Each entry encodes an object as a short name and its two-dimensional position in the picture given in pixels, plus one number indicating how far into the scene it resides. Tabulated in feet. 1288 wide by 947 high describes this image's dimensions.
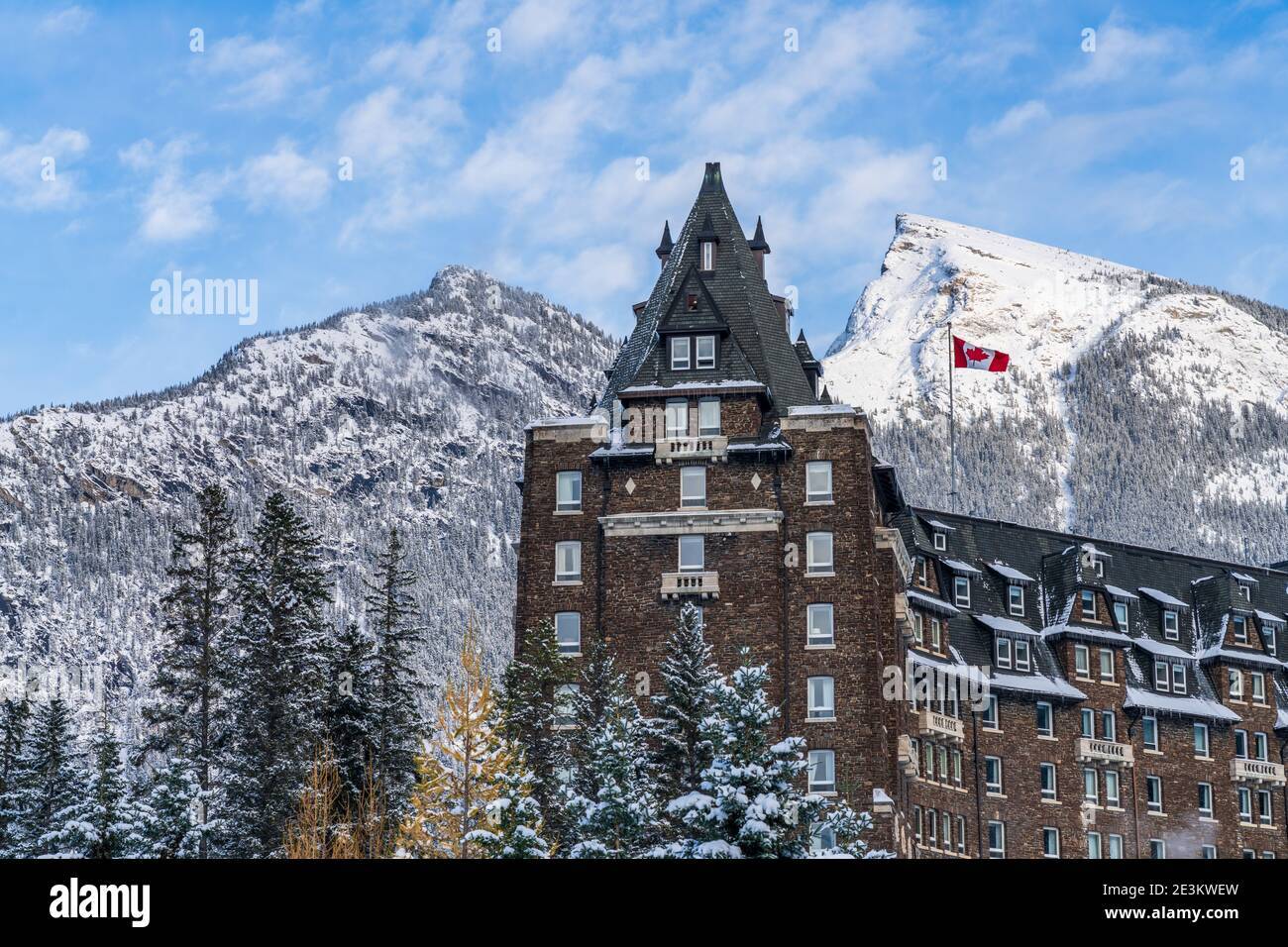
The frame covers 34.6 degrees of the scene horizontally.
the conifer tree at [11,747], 313.12
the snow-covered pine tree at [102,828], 231.91
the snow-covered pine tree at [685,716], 229.45
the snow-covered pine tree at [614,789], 206.08
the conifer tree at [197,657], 270.46
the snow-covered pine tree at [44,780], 306.96
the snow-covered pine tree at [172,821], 236.02
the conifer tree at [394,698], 285.23
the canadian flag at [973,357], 368.27
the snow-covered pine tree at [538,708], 269.23
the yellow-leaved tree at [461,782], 230.68
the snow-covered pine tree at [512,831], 196.75
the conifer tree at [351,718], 282.36
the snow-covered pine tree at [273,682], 264.72
